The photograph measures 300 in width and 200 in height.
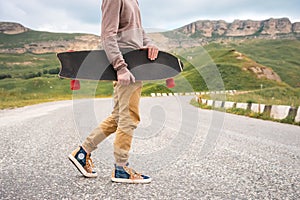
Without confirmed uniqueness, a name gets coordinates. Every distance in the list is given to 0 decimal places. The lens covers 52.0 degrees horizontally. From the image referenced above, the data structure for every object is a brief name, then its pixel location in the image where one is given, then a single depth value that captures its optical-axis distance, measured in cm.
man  284
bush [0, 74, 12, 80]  6512
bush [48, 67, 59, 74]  7001
